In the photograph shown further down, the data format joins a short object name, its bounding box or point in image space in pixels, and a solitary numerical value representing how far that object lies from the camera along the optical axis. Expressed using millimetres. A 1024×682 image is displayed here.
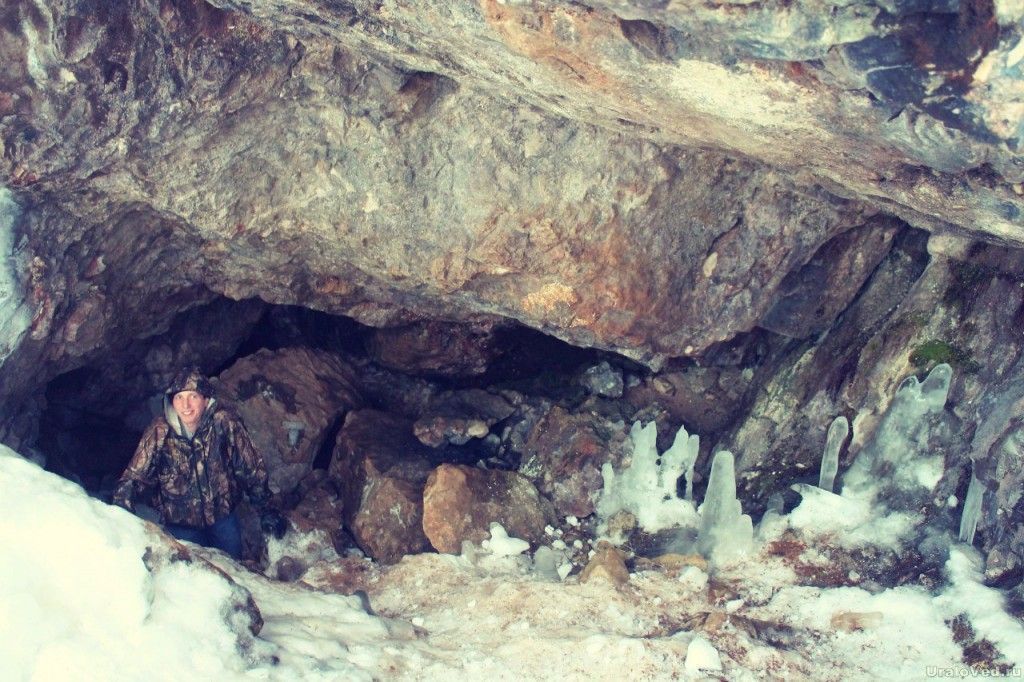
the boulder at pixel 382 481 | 5270
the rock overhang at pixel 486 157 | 2910
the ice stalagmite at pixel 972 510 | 4043
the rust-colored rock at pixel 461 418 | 6078
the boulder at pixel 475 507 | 5039
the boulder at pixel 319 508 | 5555
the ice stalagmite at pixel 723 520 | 4535
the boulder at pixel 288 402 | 6090
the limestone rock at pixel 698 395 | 5855
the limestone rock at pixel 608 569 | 4469
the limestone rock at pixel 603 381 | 6129
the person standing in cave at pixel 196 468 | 4645
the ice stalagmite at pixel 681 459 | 5203
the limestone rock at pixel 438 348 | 6387
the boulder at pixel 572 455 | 5457
